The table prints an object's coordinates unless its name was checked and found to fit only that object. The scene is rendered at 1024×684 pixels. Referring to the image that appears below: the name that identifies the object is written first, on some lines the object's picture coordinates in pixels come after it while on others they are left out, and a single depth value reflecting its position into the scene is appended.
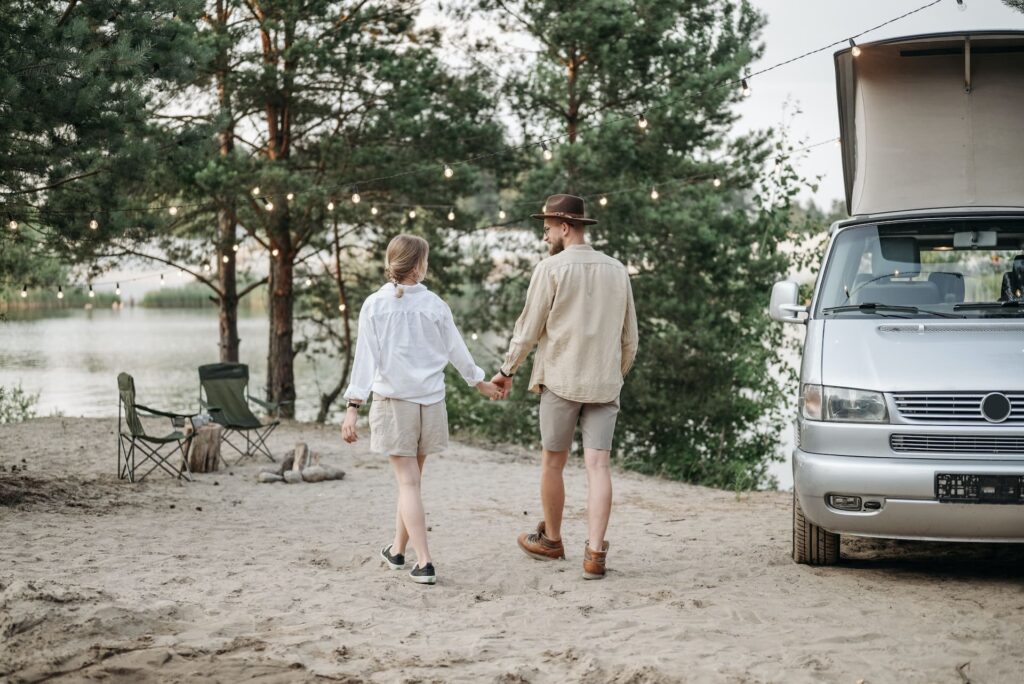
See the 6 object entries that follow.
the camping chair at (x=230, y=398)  10.47
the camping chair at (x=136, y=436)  8.77
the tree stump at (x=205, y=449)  9.61
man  5.28
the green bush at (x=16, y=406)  15.35
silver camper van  4.75
